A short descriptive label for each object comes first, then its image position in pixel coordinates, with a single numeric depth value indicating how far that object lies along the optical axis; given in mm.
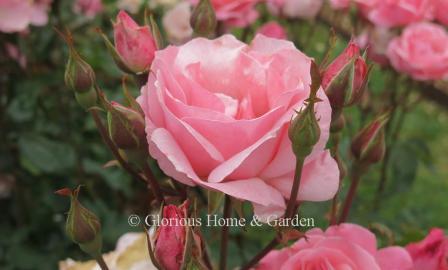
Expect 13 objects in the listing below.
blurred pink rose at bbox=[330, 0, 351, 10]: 748
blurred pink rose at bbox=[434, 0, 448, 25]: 781
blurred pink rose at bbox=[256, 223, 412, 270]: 440
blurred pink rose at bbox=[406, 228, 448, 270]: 461
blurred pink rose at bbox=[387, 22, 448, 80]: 770
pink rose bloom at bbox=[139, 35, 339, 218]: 408
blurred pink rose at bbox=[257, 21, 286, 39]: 651
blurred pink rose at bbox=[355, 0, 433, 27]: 732
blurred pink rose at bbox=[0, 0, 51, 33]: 749
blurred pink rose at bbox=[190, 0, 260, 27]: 631
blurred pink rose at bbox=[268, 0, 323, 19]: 954
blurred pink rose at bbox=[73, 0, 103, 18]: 995
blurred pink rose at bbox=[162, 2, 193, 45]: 950
